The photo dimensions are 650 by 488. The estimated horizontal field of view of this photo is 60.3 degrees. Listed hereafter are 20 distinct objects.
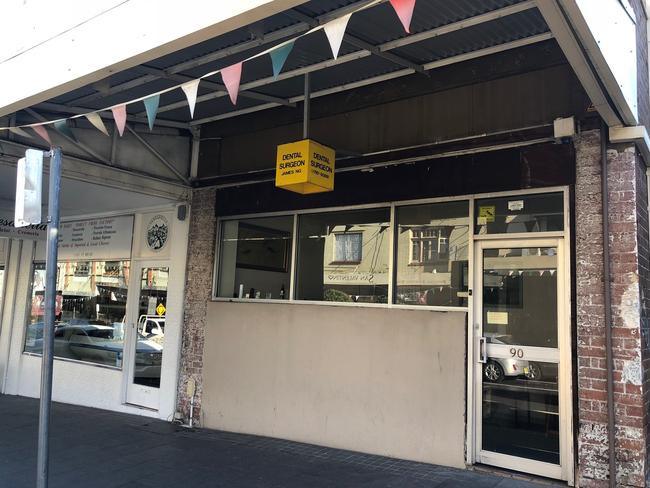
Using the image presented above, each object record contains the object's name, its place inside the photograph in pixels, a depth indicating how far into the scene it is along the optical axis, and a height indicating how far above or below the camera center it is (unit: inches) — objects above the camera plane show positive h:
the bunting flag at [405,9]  118.6 +62.0
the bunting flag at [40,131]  218.8 +61.8
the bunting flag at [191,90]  170.4 +62.2
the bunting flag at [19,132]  225.1 +63.8
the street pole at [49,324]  138.6 -8.9
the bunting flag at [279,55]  146.0 +63.3
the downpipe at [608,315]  187.2 -2.2
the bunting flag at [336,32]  134.0 +64.4
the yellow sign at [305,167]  230.4 +54.6
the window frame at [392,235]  216.2 +27.8
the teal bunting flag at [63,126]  213.2 +63.1
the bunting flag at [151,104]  178.9 +60.3
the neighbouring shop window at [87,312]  359.3 -15.1
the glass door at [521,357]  208.0 -20.0
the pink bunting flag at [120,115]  186.4 +58.4
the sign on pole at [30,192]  147.0 +25.5
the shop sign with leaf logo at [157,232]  335.9 +36.5
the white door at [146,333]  329.4 -24.5
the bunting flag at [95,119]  203.2 +62.4
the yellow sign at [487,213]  226.5 +36.9
